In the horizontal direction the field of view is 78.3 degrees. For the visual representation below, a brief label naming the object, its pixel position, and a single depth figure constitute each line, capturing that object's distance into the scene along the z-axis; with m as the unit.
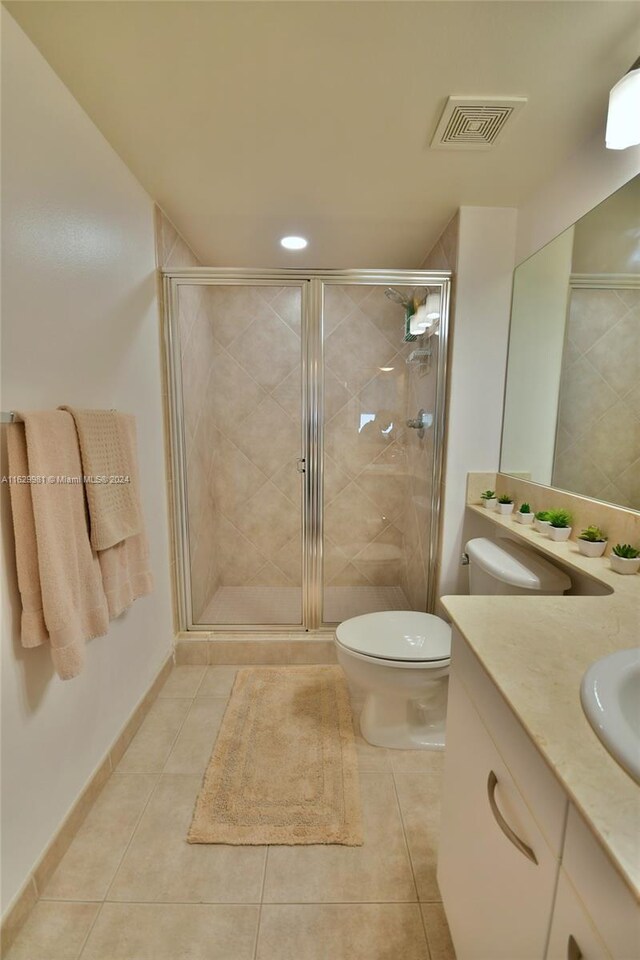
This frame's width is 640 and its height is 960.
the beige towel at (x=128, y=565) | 1.25
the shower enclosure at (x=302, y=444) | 2.01
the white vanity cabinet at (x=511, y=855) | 0.42
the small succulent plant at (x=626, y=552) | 1.06
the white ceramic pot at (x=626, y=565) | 1.05
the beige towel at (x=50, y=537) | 0.94
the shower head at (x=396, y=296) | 2.09
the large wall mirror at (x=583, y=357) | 1.14
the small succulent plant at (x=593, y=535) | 1.18
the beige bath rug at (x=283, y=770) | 1.20
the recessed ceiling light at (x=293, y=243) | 2.04
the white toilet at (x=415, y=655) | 1.32
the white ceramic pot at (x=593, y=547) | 1.16
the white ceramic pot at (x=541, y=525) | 1.38
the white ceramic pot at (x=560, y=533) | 1.31
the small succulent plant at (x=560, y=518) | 1.33
